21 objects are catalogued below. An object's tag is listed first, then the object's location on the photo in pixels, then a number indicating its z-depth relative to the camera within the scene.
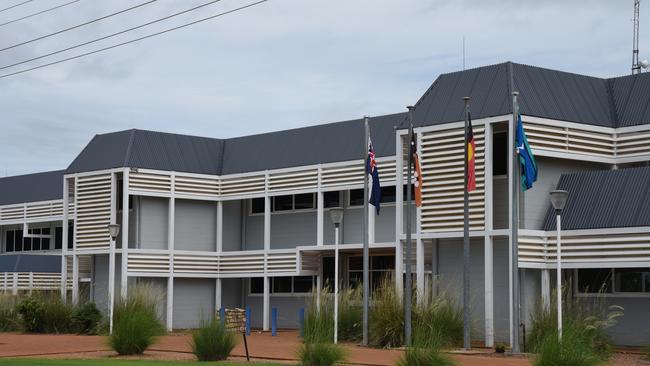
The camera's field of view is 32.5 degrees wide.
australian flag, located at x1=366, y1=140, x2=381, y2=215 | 30.20
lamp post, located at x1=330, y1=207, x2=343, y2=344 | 29.79
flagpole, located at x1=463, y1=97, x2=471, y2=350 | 27.36
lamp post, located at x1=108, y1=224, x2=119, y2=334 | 34.55
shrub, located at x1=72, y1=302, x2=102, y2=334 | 38.41
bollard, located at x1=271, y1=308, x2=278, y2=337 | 37.22
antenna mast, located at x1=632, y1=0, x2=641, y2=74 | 39.12
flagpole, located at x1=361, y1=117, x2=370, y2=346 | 29.09
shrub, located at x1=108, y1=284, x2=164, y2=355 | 26.09
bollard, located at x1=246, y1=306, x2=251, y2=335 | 36.53
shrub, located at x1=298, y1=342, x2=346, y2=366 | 21.67
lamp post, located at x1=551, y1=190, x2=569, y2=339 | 24.39
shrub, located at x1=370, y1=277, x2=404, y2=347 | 28.53
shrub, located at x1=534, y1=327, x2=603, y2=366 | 18.66
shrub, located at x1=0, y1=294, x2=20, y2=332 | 40.22
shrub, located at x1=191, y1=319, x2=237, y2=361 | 23.91
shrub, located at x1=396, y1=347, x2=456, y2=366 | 19.41
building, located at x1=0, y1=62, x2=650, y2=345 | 29.69
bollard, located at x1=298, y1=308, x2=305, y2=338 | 27.59
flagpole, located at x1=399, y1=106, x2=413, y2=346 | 27.21
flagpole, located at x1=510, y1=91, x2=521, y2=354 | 26.28
